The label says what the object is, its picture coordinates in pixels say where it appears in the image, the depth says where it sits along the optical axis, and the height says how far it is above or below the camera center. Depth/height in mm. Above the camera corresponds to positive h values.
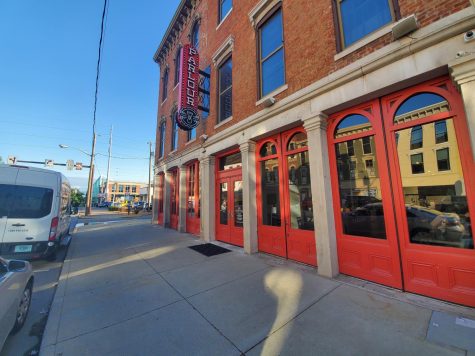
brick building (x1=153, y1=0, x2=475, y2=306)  3207 +1272
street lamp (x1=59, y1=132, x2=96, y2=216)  25219 +4200
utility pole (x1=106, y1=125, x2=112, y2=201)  41869 +8403
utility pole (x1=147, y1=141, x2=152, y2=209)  34006 +5511
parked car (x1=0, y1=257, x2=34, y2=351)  2244 -1030
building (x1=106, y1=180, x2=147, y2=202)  70812 +5898
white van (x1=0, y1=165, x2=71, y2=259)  5449 -82
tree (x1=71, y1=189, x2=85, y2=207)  30125 +1867
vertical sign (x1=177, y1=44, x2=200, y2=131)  8352 +4589
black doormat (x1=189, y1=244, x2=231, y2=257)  6530 -1471
